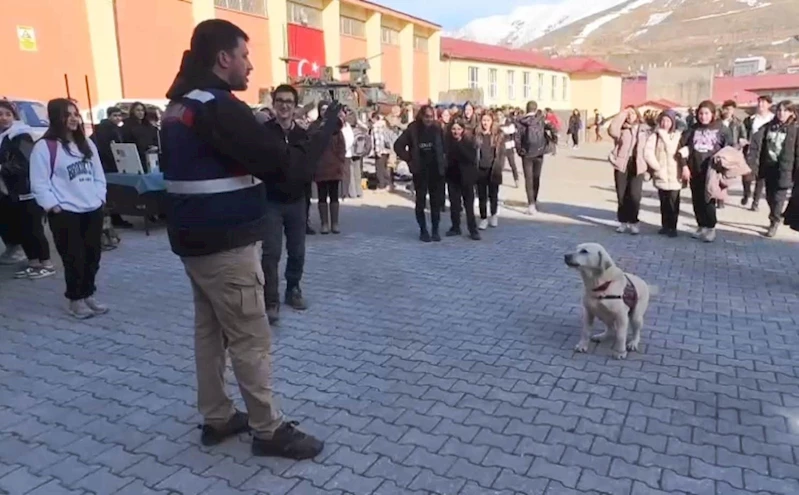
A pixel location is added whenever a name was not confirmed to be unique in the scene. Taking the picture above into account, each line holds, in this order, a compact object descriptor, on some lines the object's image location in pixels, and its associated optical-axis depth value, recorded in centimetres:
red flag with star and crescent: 2659
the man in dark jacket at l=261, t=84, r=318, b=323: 512
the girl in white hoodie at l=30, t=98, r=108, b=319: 504
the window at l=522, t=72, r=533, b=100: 4638
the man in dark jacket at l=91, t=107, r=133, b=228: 923
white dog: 443
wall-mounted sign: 1672
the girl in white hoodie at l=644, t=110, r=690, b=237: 823
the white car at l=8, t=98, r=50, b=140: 1191
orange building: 1703
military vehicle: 1650
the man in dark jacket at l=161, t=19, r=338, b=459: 276
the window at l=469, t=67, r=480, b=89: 4253
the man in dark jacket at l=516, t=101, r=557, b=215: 983
